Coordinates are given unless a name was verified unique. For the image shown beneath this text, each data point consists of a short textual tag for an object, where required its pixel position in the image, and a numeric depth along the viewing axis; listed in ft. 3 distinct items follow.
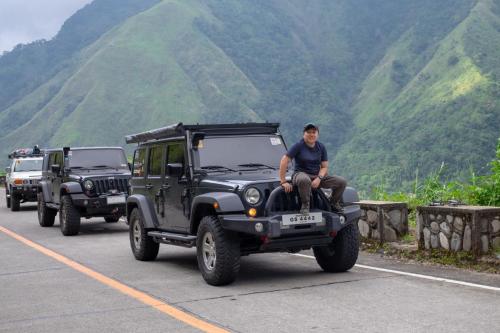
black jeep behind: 48.29
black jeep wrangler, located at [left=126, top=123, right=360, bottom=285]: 25.80
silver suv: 75.77
